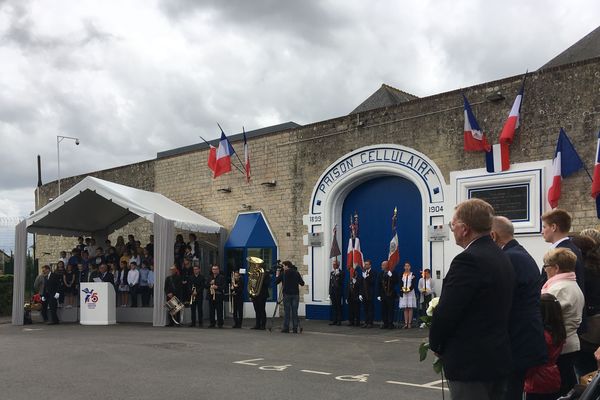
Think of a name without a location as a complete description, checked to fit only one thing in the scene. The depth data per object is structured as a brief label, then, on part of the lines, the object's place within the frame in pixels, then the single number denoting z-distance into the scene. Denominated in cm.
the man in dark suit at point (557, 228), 493
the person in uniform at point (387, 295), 1520
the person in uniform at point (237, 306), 1610
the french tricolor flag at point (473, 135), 1432
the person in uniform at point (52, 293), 1841
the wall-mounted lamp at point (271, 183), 1891
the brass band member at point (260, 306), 1562
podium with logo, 1753
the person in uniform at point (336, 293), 1633
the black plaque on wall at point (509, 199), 1377
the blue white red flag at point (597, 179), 1241
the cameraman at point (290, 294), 1456
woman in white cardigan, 436
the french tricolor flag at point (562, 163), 1296
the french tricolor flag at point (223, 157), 1938
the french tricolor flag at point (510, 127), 1377
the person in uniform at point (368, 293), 1566
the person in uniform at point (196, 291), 1680
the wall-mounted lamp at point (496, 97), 1420
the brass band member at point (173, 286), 1670
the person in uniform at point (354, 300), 1596
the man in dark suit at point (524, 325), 378
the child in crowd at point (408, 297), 1503
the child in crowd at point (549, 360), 401
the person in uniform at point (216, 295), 1633
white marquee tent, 1692
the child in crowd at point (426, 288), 1479
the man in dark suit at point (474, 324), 332
